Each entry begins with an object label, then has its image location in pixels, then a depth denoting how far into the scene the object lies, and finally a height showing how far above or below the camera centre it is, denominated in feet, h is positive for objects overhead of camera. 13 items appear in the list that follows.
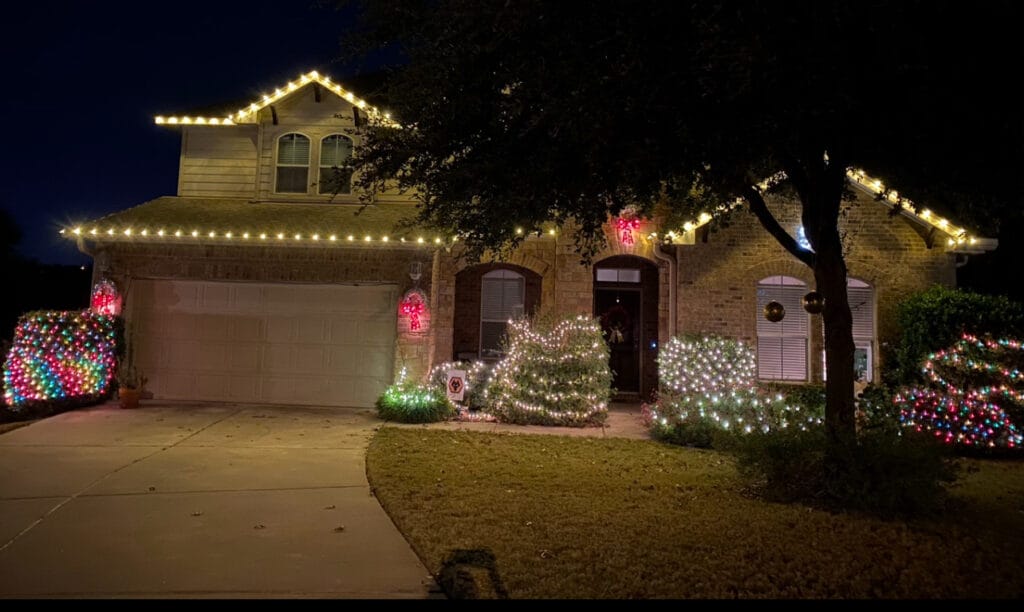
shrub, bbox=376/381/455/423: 32.07 -3.50
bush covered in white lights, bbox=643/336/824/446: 28.40 -2.55
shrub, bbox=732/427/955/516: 17.44 -3.57
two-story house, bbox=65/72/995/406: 35.09 +3.00
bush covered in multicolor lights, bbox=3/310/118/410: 31.32 -1.66
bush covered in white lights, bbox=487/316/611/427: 31.96 -1.90
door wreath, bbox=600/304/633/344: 41.73 +1.46
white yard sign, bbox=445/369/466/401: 33.40 -2.55
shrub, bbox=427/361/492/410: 34.40 -2.34
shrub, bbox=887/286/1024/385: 29.27 +1.46
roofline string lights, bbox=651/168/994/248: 33.58 +7.00
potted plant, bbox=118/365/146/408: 32.91 -3.05
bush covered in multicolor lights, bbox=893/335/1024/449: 26.68 -2.03
